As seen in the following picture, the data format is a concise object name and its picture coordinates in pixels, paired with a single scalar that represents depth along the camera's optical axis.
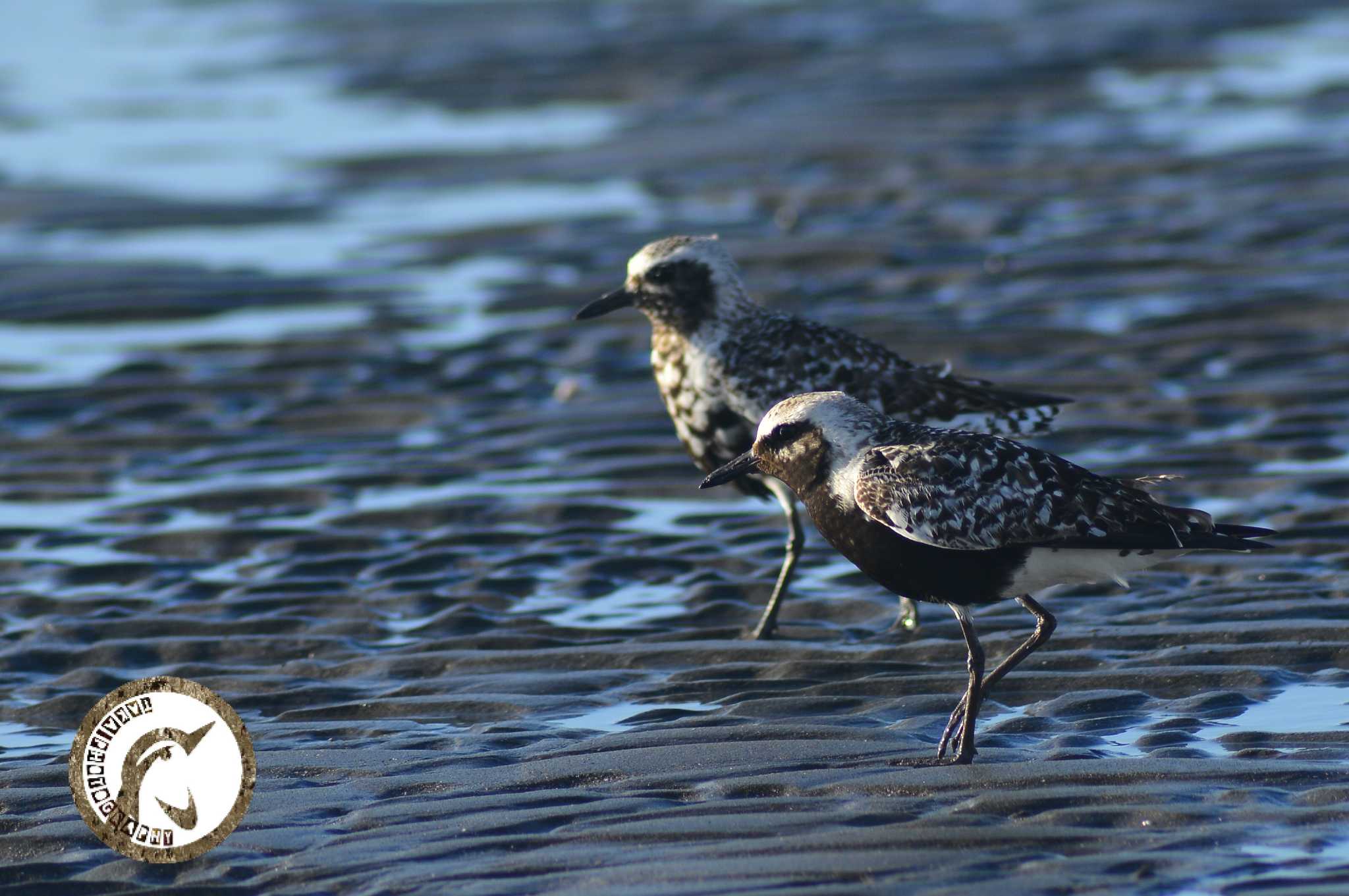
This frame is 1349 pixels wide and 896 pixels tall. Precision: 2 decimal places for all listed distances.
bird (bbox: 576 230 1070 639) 17.52
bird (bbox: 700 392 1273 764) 13.39
